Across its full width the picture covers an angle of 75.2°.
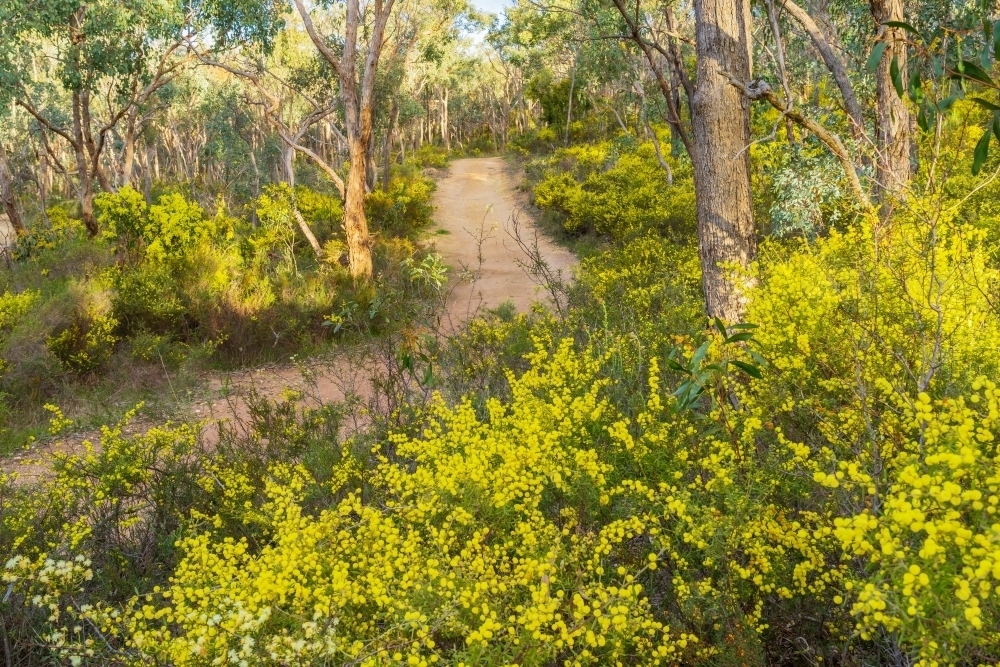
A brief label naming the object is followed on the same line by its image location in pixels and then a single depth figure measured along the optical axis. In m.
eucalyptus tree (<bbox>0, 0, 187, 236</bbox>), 9.88
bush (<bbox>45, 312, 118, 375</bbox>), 7.62
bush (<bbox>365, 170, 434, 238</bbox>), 15.05
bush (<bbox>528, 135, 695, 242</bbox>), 11.60
